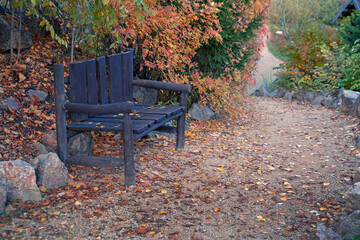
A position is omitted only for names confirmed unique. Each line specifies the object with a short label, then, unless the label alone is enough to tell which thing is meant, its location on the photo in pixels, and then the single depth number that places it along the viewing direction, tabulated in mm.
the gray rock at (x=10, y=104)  4543
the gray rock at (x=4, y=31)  5562
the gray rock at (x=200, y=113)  7141
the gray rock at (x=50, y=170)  3309
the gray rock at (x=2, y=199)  2793
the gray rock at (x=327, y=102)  9962
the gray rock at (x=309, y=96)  11094
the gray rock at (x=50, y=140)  3957
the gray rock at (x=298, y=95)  11643
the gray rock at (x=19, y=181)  3014
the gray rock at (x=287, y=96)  12295
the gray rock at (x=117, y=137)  5250
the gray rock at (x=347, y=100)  8277
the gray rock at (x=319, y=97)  10596
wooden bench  3479
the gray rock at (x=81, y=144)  4039
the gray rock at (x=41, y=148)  3772
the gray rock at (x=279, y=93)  13023
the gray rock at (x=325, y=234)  2633
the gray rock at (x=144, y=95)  6434
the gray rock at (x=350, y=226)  2609
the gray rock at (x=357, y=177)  3603
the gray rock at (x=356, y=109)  7590
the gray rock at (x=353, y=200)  2916
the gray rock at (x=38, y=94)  5020
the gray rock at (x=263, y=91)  13831
